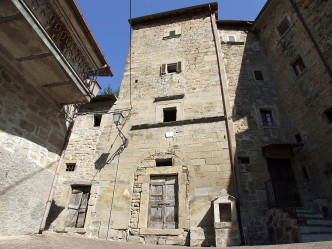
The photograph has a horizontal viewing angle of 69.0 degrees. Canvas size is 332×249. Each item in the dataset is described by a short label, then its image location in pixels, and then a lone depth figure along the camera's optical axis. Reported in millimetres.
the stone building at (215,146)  7812
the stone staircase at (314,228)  5941
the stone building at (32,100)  4746
